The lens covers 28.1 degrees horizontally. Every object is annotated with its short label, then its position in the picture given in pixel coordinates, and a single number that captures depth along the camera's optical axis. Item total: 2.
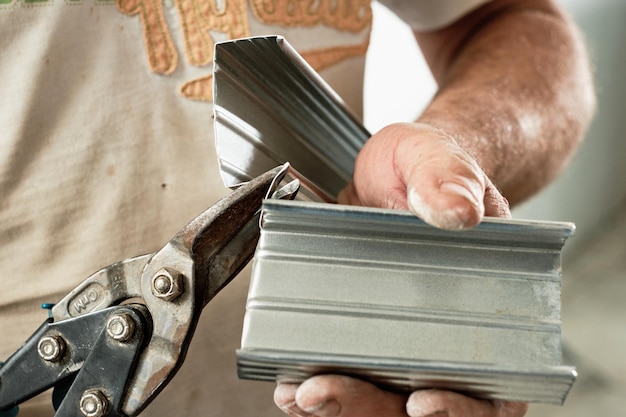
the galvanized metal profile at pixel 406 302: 0.44
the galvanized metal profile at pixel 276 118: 0.50
